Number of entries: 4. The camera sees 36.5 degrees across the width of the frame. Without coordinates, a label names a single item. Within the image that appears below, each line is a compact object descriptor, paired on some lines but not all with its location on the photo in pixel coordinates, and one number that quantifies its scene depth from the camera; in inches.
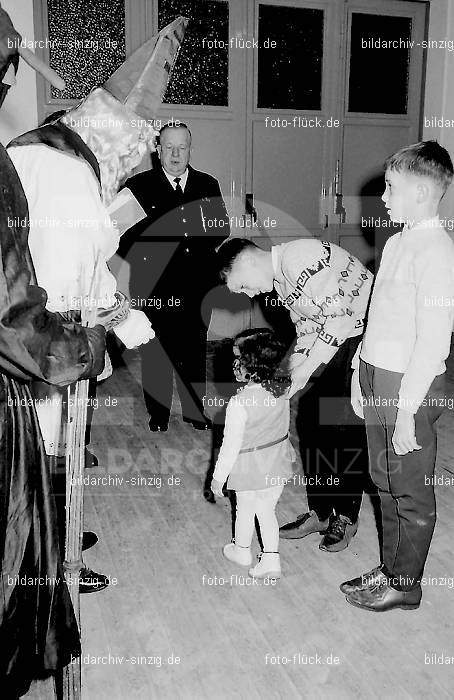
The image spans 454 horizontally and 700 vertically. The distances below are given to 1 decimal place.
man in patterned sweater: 85.7
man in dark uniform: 138.7
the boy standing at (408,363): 67.8
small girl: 83.8
